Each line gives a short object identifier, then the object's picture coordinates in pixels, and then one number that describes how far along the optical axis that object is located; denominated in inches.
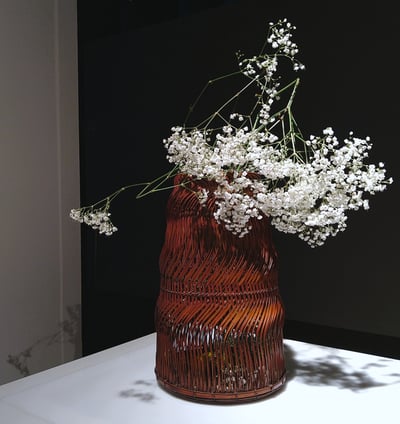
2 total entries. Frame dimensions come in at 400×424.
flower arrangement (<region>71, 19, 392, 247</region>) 39.6
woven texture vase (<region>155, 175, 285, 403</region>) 41.8
